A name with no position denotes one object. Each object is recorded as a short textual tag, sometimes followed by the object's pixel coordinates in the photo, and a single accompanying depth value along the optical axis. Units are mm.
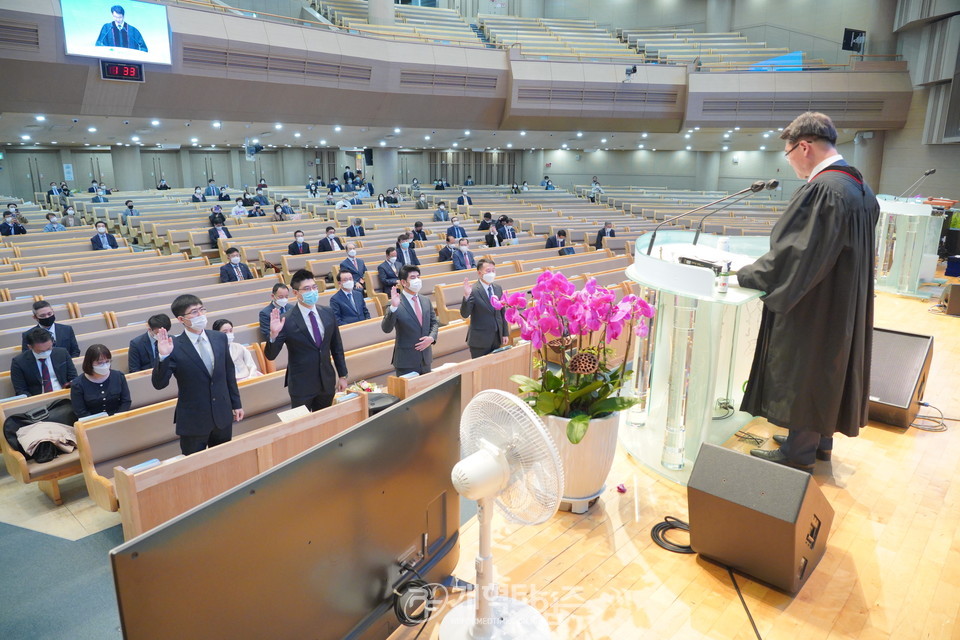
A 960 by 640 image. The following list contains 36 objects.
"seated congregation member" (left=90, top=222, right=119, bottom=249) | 11156
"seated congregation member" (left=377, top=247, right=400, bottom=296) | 8562
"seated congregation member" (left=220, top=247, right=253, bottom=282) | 8906
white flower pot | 2869
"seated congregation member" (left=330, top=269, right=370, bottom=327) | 6707
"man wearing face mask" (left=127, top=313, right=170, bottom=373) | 5266
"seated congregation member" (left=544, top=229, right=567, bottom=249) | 12677
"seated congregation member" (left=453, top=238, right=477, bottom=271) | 10195
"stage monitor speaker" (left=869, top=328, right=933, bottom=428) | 3957
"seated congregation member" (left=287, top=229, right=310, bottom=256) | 10844
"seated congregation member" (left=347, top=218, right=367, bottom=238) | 13117
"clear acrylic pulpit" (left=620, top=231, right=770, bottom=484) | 3051
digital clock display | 14031
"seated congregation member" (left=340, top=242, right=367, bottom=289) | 8697
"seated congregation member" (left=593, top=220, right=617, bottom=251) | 13977
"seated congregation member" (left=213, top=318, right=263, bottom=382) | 5473
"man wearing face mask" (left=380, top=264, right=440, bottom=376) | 5137
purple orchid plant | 2787
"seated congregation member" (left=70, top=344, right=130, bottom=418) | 4504
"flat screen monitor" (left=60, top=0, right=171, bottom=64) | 13305
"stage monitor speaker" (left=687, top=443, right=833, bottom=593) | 2273
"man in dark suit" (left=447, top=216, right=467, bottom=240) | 12946
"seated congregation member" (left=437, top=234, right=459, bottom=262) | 10602
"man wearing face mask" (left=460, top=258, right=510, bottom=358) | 5531
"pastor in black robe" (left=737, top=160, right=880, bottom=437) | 2812
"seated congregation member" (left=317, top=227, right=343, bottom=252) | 11133
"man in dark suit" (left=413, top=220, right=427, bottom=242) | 13094
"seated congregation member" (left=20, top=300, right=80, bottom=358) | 5671
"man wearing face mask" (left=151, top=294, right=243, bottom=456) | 3912
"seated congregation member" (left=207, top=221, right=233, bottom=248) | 12586
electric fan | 1606
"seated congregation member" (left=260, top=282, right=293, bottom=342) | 6349
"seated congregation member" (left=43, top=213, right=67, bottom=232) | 12875
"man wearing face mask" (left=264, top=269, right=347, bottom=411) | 4477
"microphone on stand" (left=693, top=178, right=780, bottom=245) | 2902
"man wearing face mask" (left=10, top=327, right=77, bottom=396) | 4945
